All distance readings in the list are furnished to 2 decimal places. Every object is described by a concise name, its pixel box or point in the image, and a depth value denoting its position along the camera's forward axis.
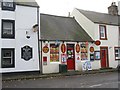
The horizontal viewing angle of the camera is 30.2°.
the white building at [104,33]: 25.58
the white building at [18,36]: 18.95
